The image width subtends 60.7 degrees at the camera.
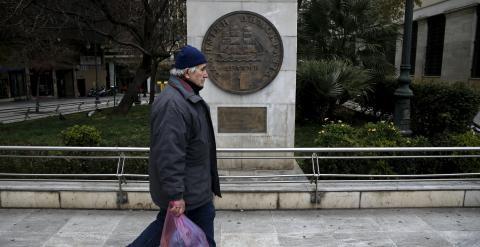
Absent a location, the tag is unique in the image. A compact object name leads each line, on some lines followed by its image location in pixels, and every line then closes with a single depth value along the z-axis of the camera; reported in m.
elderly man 2.93
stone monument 6.61
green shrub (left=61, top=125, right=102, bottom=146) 6.70
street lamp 8.86
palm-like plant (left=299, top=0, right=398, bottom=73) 14.47
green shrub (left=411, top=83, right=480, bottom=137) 8.60
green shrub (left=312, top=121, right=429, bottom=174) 6.29
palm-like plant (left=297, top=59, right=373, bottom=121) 11.55
